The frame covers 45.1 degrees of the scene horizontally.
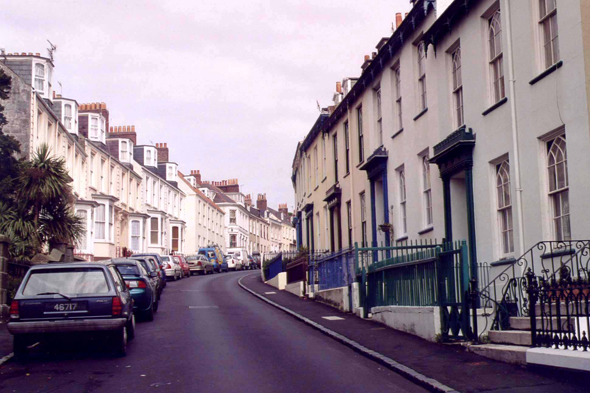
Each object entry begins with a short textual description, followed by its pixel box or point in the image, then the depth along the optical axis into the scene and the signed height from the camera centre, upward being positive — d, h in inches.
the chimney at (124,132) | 2071.9 +445.1
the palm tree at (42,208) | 858.1 +98.1
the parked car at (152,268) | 793.6 +20.4
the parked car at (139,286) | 671.8 -1.9
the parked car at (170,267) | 1493.6 +34.7
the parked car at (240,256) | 2539.4 +93.0
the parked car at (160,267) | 1089.1 +26.3
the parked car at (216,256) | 2219.5 +86.4
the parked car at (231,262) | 2431.1 +69.7
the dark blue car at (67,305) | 433.4 -11.8
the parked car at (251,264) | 2749.8 +69.0
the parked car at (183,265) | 1647.4 +42.9
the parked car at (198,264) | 1920.5 +51.2
